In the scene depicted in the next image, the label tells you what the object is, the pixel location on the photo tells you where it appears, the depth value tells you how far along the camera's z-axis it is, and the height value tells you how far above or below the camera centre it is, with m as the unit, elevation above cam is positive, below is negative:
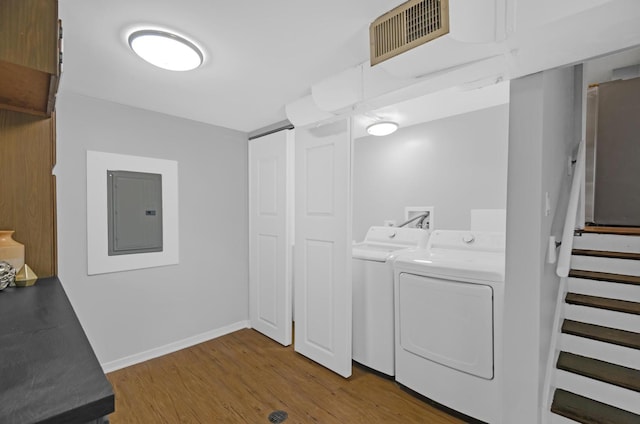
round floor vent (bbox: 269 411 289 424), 1.90 -1.36
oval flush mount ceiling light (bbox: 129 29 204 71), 1.54 +0.86
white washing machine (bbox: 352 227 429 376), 2.29 -0.80
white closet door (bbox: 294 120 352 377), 2.34 -0.32
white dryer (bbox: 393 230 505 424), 1.78 -0.75
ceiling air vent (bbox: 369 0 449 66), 1.30 +0.83
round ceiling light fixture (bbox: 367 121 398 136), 2.86 +0.78
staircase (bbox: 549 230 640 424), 1.65 -0.80
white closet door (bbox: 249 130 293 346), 2.91 -0.28
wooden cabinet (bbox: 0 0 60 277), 1.11 +0.19
